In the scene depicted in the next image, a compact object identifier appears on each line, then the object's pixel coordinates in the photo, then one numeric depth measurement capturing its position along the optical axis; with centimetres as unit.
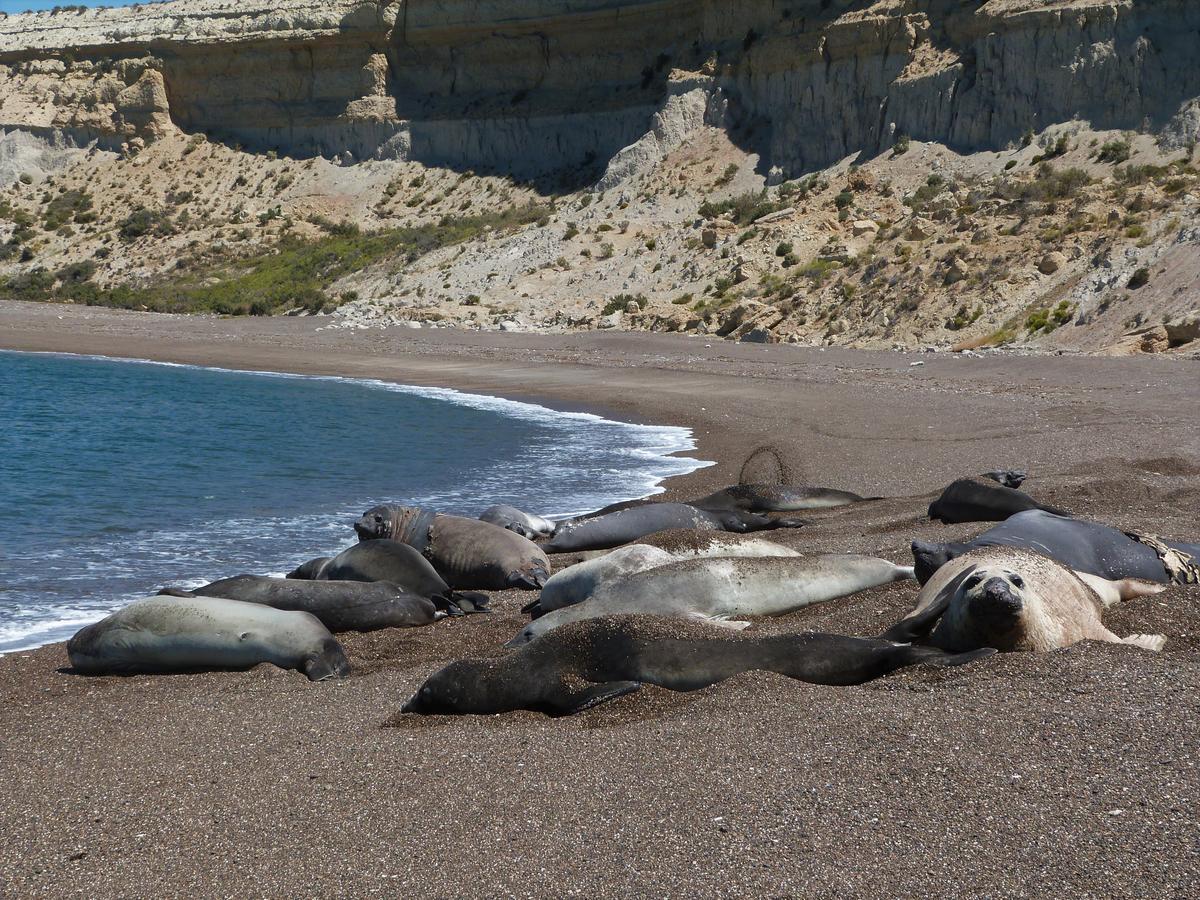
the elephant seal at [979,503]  1675
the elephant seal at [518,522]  1898
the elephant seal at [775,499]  2036
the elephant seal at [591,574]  1334
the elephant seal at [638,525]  1839
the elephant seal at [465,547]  1672
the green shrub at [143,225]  11006
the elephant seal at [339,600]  1423
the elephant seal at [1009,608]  950
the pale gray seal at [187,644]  1273
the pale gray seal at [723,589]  1198
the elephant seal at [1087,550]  1198
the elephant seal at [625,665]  966
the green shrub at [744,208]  7406
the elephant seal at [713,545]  1443
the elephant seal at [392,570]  1559
